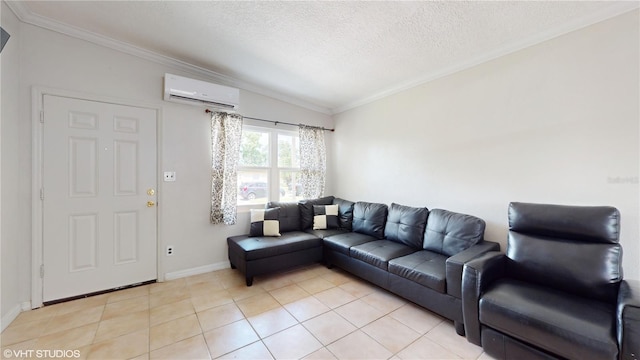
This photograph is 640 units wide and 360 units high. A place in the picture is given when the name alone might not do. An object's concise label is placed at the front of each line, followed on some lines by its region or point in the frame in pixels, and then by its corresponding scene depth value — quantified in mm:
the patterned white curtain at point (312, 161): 4141
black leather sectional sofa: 2090
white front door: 2271
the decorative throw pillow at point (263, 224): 3215
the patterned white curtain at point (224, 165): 3158
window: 3545
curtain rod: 3115
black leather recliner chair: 1291
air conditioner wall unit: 2726
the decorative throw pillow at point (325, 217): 3627
